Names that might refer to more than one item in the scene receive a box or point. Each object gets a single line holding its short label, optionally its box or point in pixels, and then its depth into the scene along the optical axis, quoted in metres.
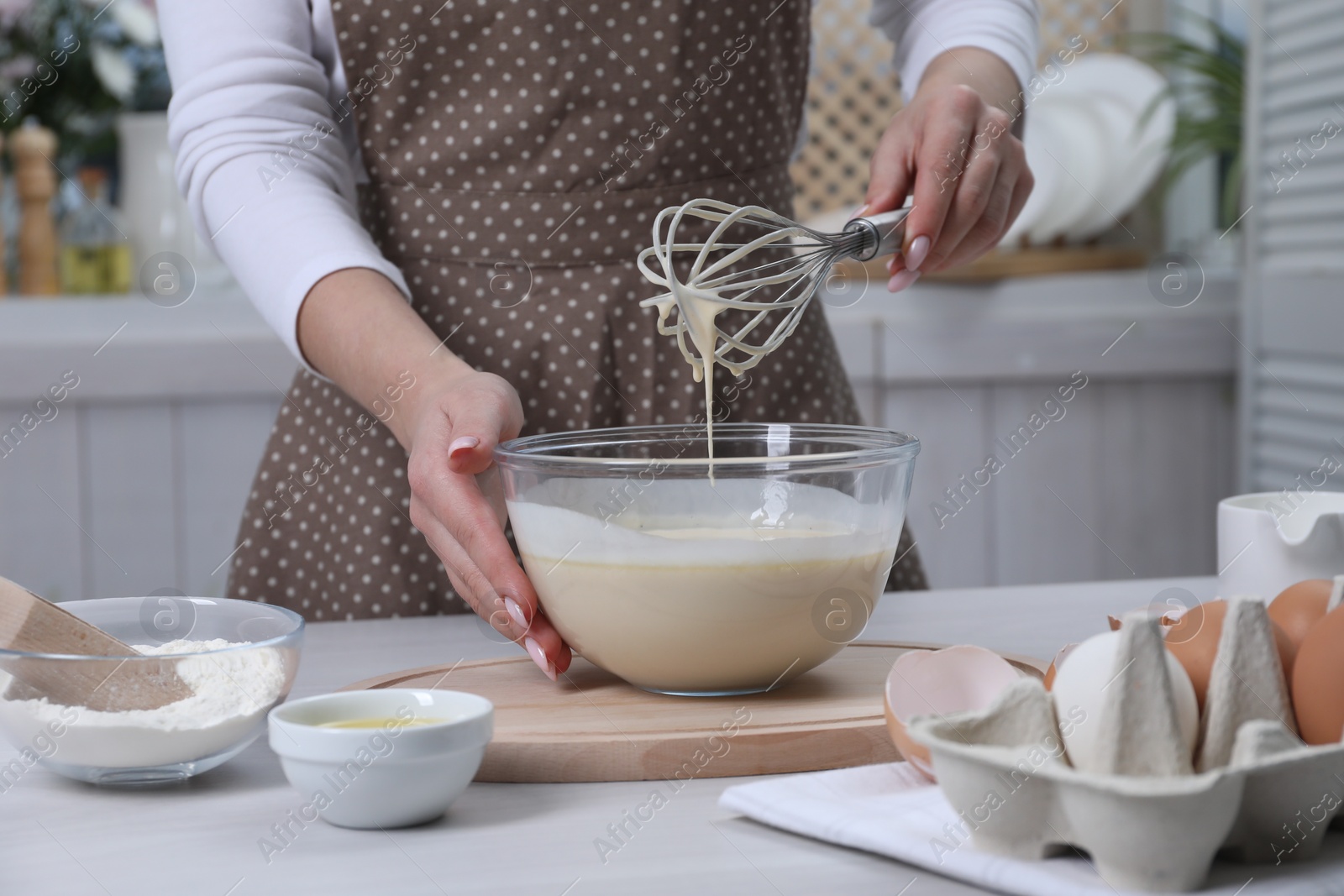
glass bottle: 3.30
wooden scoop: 1.23
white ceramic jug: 1.34
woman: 1.61
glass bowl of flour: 1.23
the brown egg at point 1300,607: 1.17
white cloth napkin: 1.11
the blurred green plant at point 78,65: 3.31
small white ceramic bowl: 1.18
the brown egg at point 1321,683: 1.13
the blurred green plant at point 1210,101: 3.42
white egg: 1.11
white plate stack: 3.37
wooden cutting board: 1.26
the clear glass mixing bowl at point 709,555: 1.32
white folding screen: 2.93
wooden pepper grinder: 3.23
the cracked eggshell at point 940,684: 1.21
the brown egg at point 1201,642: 1.14
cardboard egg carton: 1.09
